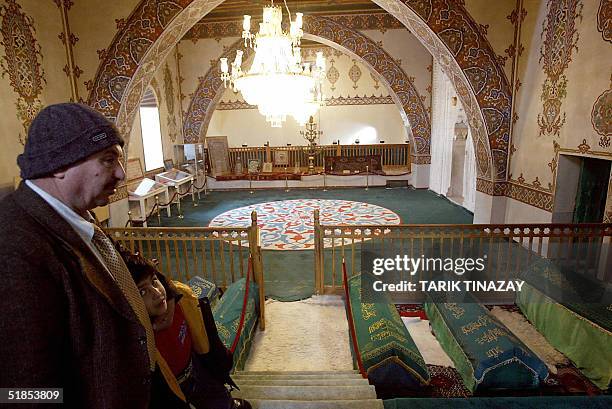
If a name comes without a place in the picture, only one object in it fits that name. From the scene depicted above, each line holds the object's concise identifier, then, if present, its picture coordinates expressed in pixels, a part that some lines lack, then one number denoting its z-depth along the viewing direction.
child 1.26
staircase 1.91
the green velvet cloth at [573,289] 3.12
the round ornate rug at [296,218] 6.81
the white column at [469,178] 8.59
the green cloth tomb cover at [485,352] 2.50
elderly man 0.79
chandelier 4.42
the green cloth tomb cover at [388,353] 2.55
